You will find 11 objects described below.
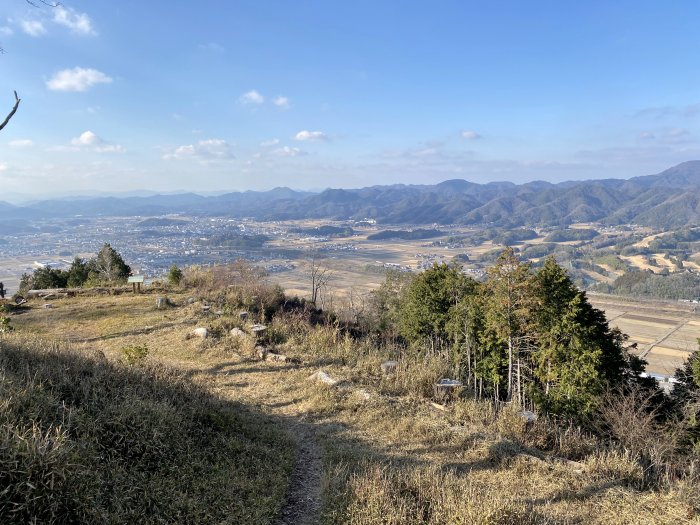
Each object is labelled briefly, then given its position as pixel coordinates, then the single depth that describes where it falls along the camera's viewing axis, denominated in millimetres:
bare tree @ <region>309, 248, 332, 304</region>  31711
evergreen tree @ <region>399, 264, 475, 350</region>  18000
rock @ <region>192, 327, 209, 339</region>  10394
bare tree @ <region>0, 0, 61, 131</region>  5912
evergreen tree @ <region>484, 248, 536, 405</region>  13312
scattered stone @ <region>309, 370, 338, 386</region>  8055
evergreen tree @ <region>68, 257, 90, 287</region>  22469
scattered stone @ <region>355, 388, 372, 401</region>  7426
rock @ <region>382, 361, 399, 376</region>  8961
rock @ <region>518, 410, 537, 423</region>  6816
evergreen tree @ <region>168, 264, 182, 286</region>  17562
